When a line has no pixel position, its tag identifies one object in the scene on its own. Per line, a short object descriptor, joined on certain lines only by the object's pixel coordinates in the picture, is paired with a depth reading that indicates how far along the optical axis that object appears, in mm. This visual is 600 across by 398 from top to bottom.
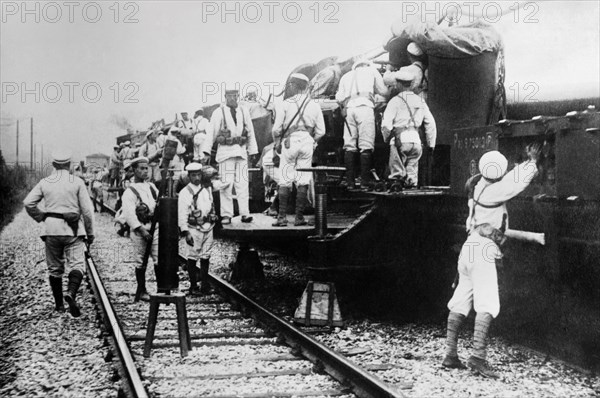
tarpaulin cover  9312
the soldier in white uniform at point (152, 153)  15523
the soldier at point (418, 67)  9672
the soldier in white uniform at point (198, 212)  9164
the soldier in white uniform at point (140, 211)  8820
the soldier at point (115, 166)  23922
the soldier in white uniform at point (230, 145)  9680
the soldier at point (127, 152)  21492
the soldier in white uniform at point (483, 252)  5770
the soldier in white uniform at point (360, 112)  9309
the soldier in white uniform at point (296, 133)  9016
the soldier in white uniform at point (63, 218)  8281
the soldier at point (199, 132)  14080
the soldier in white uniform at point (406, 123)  8977
